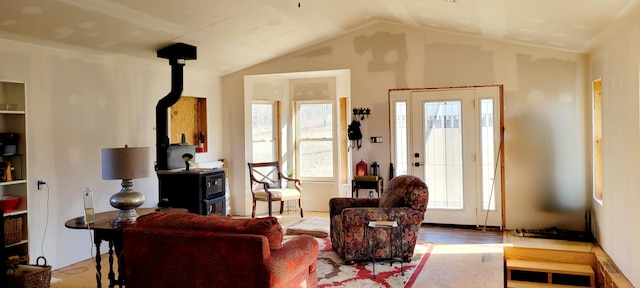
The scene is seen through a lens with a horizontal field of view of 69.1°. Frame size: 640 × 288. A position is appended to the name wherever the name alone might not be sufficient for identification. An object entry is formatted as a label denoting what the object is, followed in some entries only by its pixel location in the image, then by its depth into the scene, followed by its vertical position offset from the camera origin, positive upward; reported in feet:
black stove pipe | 18.94 +2.06
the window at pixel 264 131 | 26.45 +0.67
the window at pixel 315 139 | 27.14 +0.13
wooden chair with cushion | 24.16 -2.35
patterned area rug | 13.84 -4.22
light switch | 22.95 +0.07
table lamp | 11.97 -0.69
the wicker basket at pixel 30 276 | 12.35 -3.49
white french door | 21.40 -0.45
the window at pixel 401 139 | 22.65 +0.04
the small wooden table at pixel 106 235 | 11.53 -2.23
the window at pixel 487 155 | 21.35 -0.78
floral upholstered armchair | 15.49 -2.74
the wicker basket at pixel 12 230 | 13.71 -2.45
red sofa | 9.45 -2.33
